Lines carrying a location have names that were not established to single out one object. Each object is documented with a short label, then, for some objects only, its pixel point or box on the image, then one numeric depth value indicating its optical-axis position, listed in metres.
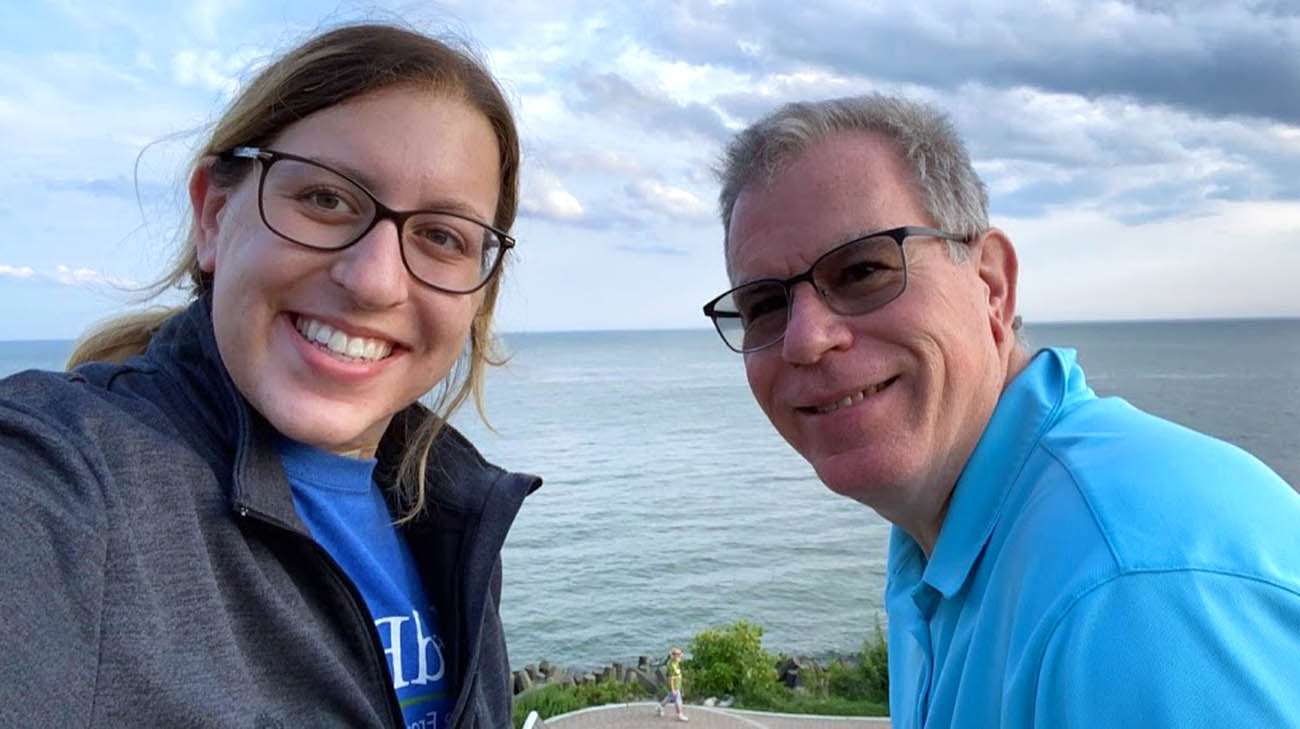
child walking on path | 13.59
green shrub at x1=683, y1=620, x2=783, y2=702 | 16.23
